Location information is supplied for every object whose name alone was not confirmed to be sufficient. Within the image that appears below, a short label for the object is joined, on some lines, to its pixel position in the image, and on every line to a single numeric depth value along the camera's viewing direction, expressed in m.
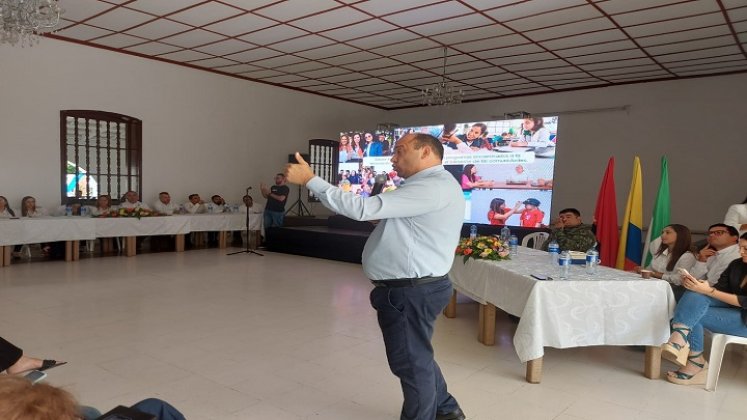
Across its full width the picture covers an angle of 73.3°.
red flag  5.65
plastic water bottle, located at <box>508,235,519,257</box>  4.37
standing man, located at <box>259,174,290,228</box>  9.35
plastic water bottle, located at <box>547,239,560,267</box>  3.88
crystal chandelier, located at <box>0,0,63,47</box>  4.11
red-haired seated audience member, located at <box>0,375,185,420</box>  0.92
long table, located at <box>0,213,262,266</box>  6.46
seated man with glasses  3.51
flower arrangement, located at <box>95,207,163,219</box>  7.60
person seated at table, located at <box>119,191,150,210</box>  8.15
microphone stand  8.40
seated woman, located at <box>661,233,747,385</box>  3.11
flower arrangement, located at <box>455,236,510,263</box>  4.02
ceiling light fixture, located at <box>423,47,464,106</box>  7.39
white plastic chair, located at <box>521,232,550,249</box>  6.00
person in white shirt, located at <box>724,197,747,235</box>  4.72
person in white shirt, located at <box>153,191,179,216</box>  8.47
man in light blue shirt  2.21
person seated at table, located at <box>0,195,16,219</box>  6.68
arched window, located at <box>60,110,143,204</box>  7.98
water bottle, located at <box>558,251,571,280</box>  3.45
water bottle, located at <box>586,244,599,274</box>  3.50
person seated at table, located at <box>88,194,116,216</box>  7.58
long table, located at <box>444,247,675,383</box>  3.12
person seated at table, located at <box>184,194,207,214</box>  8.81
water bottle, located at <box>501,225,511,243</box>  4.52
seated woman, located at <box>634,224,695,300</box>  3.83
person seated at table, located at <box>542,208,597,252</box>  4.16
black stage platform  7.83
